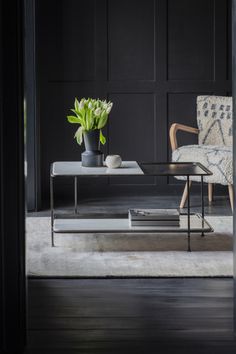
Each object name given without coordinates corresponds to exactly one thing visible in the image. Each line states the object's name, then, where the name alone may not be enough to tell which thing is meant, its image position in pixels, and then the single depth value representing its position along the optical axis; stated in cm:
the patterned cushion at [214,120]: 766
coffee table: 541
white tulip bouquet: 570
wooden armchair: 715
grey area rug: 478
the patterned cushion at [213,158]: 700
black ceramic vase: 579
